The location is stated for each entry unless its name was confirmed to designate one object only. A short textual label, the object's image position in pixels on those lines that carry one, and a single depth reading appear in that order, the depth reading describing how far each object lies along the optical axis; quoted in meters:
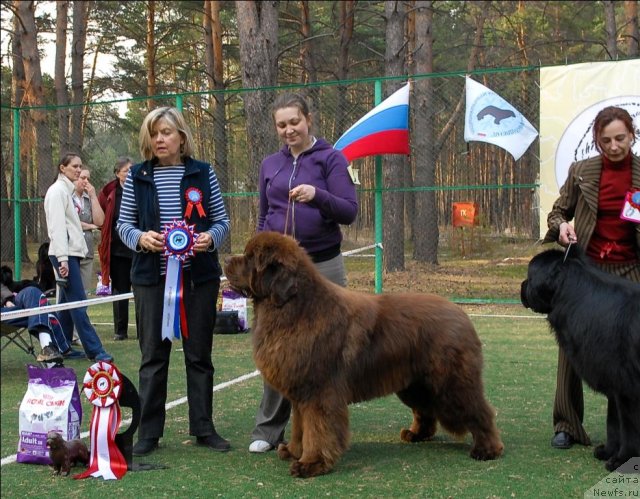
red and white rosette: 4.22
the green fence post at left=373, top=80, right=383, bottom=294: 10.16
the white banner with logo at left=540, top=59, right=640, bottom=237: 9.39
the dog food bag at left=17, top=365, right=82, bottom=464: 4.39
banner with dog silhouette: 9.86
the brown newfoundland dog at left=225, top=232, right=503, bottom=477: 4.04
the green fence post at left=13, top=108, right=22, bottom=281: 11.99
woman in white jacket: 7.70
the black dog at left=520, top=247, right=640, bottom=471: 3.90
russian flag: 9.90
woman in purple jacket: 4.53
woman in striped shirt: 4.60
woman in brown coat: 4.36
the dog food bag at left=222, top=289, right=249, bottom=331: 9.66
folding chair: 6.79
